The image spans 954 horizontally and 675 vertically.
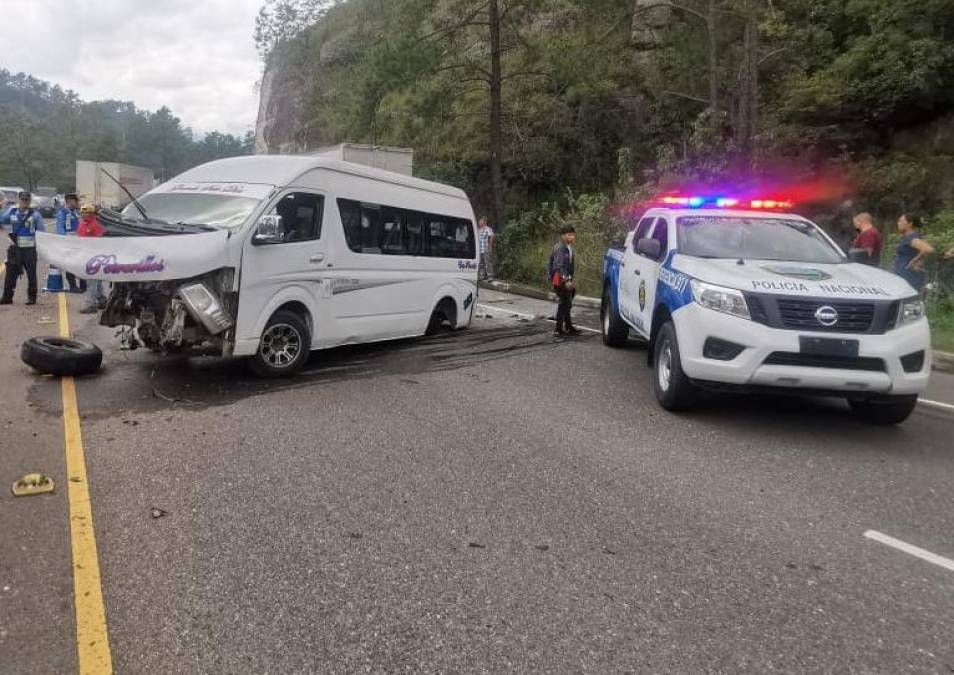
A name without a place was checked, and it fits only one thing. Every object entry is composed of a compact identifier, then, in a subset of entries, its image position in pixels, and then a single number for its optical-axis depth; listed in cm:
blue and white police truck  568
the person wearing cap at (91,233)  807
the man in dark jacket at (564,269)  1064
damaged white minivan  660
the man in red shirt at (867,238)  1028
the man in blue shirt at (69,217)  1163
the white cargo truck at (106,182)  3344
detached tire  701
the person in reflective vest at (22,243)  1177
